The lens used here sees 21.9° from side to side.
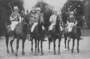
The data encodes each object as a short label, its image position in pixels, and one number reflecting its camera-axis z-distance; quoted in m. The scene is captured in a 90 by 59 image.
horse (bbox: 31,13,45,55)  16.67
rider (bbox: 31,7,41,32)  16.88
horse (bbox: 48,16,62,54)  17.04
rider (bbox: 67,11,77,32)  18.72
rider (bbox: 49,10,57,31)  17.54
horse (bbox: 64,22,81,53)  18.66
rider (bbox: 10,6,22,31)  17.09
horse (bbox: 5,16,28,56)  16.38
